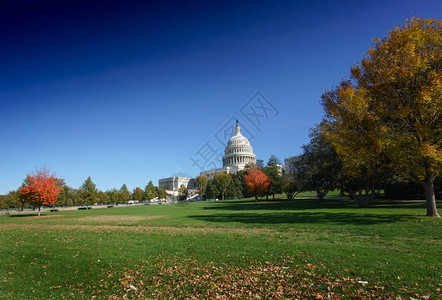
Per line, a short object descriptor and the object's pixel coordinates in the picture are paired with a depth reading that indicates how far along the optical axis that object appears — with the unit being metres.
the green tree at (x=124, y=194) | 95.25
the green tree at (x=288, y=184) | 53.01
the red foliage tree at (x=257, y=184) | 47.31
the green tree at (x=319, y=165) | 32.56
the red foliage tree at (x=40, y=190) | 35.44
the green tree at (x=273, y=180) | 58.86
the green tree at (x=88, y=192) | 61.47
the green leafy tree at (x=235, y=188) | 83.88
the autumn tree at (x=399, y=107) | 16.03
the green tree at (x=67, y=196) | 77.56
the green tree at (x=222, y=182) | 83.25
